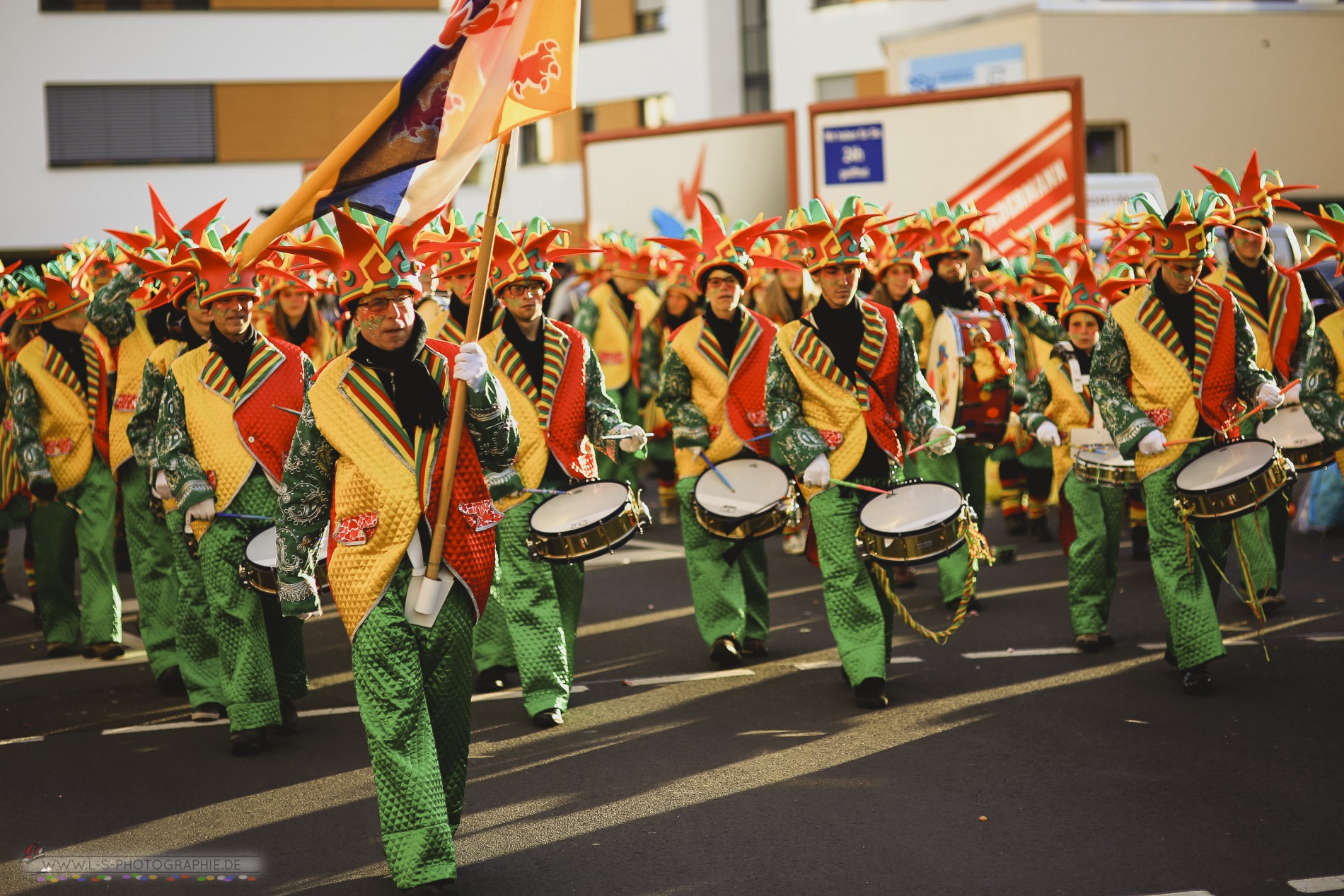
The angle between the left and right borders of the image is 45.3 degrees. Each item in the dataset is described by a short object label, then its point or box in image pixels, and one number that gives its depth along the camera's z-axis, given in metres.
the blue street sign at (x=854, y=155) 16.06
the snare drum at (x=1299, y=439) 8.45
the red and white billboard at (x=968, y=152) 15.05
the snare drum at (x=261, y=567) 6.74
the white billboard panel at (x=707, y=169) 17.95
